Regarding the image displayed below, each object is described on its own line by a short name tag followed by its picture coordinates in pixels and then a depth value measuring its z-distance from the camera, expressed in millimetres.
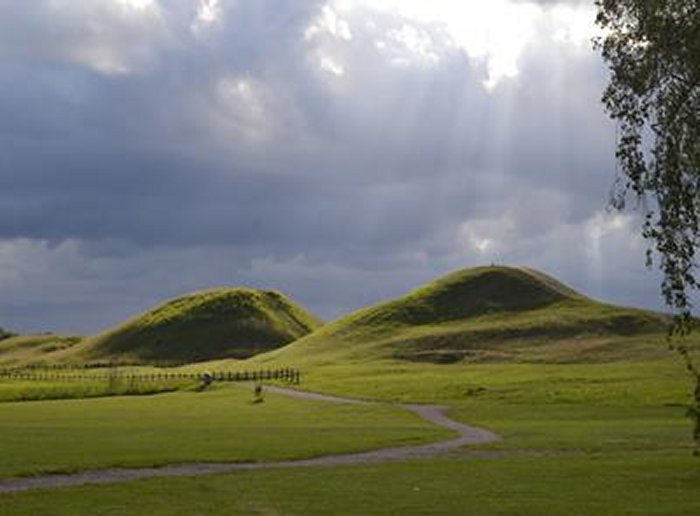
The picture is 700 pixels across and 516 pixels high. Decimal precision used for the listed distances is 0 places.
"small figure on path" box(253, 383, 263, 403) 111062
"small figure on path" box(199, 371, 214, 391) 144500
